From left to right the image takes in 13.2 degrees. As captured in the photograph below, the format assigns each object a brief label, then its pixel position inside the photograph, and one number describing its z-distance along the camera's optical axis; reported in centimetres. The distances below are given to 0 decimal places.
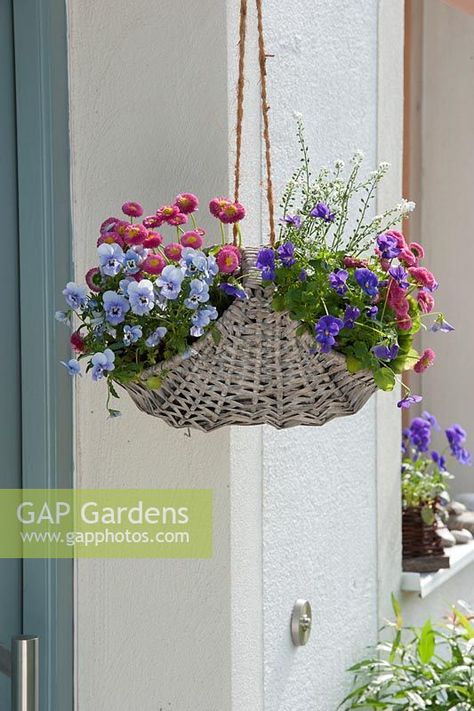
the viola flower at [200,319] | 271
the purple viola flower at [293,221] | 282
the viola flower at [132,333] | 272
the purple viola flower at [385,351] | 275
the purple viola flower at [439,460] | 496
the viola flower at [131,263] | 273
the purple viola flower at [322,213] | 280
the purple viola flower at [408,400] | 285
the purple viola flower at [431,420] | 508
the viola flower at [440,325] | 288
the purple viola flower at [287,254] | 275
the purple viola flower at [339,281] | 275
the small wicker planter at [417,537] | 457
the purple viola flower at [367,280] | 274
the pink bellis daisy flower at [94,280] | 276
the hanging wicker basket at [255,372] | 275
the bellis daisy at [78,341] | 279
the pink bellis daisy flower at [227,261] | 275
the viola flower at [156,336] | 272
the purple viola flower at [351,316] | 274
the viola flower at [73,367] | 272
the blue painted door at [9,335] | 302
